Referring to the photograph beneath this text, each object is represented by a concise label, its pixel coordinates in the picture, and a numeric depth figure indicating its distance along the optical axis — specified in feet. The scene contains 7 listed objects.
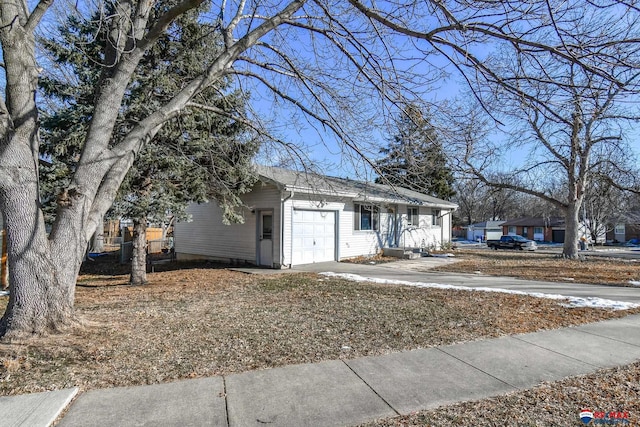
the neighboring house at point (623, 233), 171.70
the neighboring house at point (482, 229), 172.64
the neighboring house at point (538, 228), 170.71
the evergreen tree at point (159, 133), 29.01
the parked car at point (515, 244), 99.19
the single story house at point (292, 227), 44.75
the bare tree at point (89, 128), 15.01
